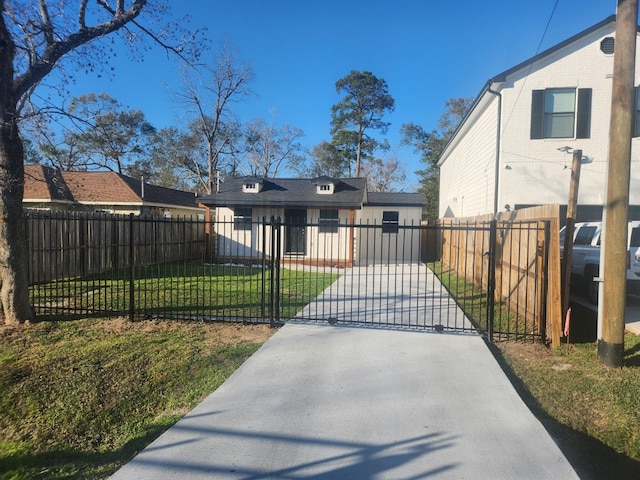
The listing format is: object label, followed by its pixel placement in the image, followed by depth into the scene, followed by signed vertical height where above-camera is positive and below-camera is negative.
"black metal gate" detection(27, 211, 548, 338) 6.60 -1.50
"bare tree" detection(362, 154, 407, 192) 37.62 +5.00
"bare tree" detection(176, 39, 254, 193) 24.22 +6.58
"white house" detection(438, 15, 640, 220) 11.05 +2.93
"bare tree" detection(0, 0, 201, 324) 5.84 +1.37
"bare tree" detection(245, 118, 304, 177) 35.31 +6.58
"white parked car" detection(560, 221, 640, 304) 7.80 -0.55
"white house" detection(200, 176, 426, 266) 16.30 +0.67
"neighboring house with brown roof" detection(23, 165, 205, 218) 19.81 +1.40
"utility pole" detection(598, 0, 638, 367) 4.70 +0.56
